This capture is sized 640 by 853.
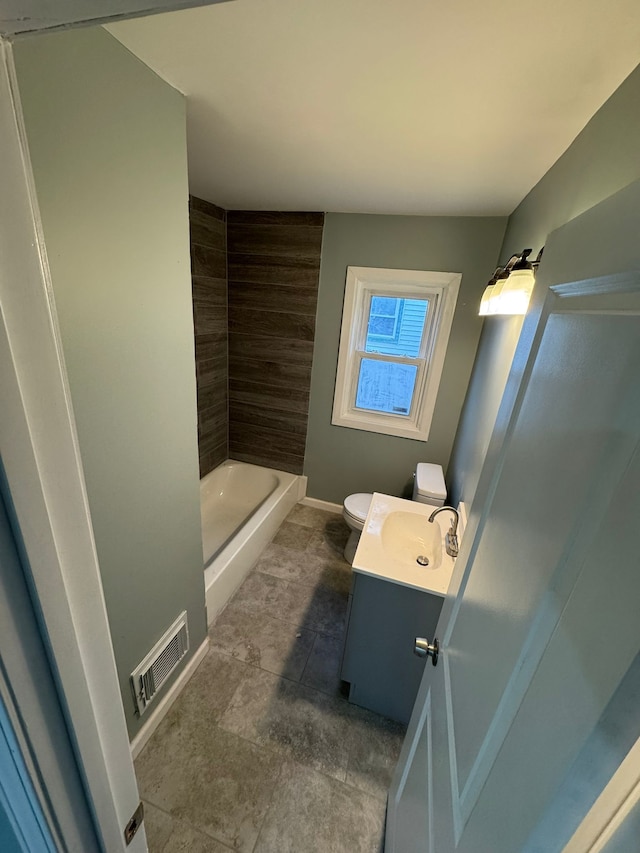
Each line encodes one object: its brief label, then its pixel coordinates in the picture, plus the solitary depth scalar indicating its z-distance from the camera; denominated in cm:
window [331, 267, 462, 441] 235
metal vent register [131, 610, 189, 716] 131
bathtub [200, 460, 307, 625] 199
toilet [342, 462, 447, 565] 209
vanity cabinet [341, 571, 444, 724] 137
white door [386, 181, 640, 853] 34
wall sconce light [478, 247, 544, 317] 114
